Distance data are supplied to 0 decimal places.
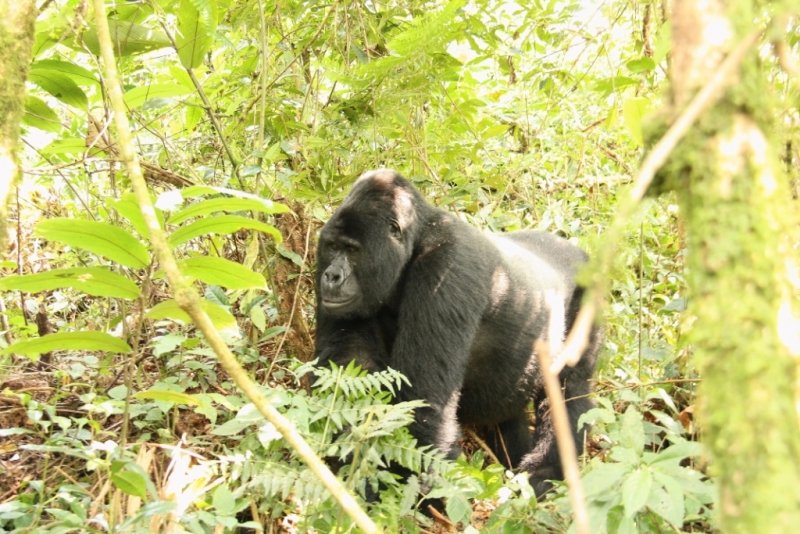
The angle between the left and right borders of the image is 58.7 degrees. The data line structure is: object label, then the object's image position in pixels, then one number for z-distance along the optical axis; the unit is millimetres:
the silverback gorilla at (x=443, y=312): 3697
